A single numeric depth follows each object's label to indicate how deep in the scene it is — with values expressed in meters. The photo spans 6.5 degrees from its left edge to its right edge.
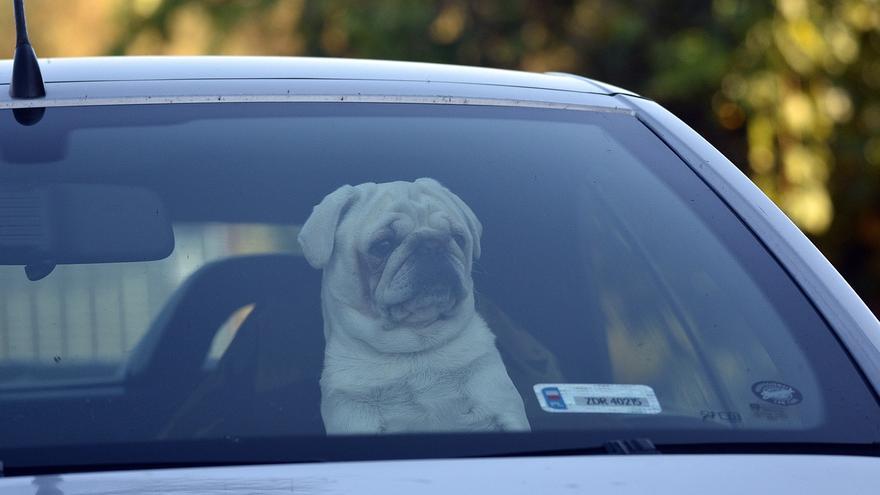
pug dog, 7.68
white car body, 7.51
